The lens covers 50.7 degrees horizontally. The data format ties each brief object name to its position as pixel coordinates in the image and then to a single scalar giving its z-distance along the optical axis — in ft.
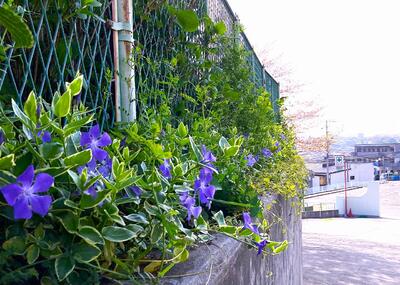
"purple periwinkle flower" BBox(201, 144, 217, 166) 3.73
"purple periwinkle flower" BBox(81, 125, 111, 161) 3.03
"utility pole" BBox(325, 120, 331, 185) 65.13
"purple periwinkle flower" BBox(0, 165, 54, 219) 2.15
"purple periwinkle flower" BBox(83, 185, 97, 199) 2.56
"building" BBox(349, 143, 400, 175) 208.66
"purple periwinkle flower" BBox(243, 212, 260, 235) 4.37
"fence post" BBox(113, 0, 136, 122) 5.16
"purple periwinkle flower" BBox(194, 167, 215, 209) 3.69
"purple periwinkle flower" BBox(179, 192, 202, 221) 3.52
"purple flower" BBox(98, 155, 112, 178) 3.16
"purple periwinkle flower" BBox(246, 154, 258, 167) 7.23
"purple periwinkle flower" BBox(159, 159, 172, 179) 3.47
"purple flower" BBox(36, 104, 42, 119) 2.72
